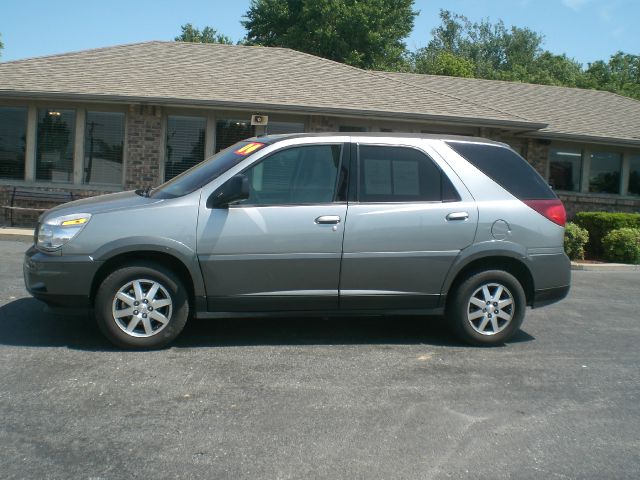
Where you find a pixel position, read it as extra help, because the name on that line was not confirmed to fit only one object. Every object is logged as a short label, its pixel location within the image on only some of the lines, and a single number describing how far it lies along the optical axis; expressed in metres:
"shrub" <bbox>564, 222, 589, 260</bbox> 13.90
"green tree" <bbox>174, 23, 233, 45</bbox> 56.91
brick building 14.39
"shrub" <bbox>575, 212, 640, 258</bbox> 15.05
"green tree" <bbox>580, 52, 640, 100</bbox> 42.19
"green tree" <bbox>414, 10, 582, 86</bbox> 55.27
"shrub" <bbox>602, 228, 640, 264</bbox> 14.23
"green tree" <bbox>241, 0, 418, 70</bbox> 33.28
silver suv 5.76
